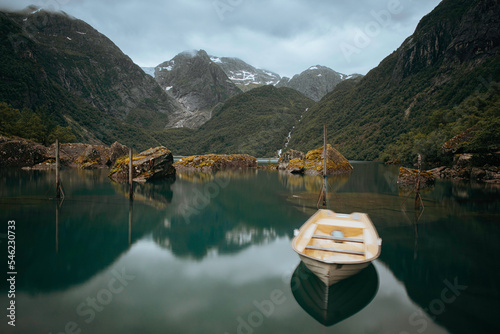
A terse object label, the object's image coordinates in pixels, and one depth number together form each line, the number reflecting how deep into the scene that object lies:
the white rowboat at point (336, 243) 6.71
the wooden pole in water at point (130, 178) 23.01
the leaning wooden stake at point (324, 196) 21.35
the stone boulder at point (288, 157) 69.62
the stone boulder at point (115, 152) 68.06
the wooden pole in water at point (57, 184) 22.75
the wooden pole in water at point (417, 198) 19.38
